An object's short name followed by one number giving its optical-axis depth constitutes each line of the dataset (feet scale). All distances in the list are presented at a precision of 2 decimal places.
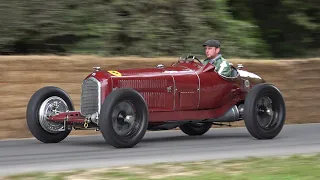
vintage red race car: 35.04
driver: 40.21
